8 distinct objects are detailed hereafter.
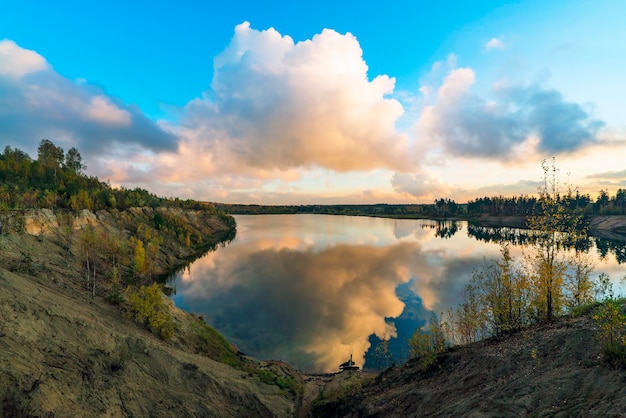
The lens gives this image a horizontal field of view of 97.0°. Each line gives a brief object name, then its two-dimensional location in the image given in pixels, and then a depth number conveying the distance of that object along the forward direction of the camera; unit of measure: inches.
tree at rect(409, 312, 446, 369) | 903.4
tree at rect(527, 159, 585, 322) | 961.5
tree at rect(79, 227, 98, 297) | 1701.3
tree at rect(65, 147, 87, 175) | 5206.7
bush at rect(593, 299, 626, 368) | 457.4
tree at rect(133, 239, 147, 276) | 2384.4
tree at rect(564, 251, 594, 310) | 1063.1
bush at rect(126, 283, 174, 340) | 1211.9
